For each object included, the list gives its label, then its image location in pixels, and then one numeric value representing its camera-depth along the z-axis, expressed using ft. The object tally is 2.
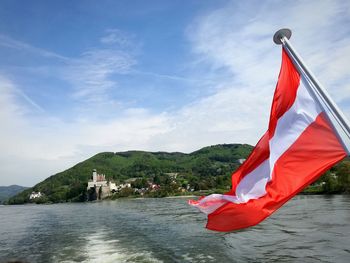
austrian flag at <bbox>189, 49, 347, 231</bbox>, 21.70
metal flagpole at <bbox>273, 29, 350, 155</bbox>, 19.50
